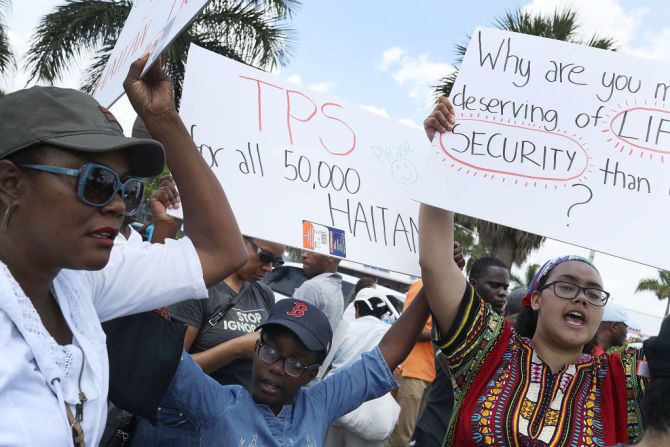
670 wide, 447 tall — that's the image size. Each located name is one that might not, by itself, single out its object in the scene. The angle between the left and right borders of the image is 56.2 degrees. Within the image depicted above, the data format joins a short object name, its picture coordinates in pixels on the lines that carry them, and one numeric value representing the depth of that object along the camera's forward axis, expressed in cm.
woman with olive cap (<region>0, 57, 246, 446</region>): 108
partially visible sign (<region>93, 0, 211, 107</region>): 152
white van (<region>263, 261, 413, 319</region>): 758
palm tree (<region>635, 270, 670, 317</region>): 4512
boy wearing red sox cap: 193
